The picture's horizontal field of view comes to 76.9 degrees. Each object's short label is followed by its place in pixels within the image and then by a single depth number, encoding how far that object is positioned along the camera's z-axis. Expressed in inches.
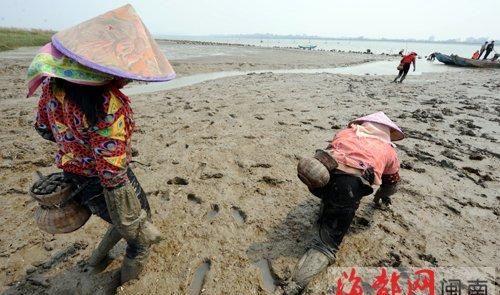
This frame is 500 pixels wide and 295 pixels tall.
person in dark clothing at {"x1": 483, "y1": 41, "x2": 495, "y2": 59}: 988.9
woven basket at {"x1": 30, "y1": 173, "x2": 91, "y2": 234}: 80.3
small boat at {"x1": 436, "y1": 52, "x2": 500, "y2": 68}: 817.8
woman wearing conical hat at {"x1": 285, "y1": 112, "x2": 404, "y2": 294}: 99.3
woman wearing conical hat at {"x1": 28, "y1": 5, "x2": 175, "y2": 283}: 66.0
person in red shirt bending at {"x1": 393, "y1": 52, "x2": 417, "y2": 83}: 488.1
